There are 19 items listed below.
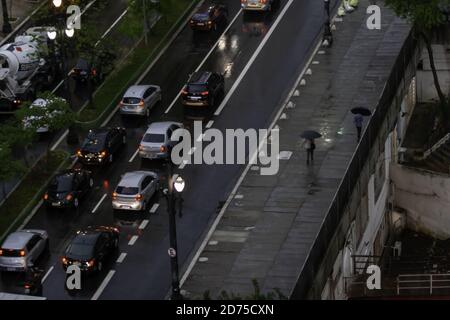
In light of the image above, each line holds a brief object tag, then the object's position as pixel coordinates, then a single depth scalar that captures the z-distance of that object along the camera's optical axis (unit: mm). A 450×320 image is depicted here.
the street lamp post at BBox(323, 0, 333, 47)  100325
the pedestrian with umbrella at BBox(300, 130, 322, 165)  83750
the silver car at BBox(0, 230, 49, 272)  77438
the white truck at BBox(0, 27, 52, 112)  97500
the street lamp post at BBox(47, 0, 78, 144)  91188
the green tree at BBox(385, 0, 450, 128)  94000
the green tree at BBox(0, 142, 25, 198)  82938
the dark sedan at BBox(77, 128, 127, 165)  88312
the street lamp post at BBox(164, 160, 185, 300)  67950
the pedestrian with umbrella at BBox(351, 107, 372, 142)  85375
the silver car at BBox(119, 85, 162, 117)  94188
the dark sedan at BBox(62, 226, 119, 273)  76375
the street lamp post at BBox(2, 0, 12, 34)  108188
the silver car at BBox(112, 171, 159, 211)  82875
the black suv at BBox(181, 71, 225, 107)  94250
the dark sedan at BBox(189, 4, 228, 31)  104812
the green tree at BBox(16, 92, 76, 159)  87875
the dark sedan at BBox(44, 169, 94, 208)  83812
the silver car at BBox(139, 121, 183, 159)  88500
